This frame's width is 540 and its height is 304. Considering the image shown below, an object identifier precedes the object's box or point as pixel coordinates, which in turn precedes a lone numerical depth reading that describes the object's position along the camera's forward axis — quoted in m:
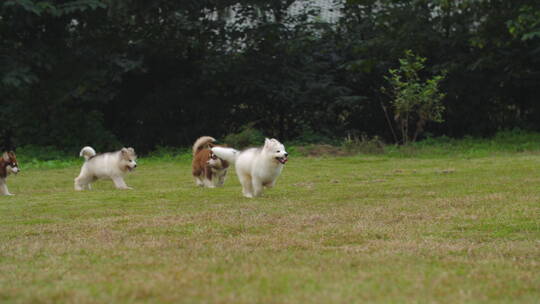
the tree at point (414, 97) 22.56
